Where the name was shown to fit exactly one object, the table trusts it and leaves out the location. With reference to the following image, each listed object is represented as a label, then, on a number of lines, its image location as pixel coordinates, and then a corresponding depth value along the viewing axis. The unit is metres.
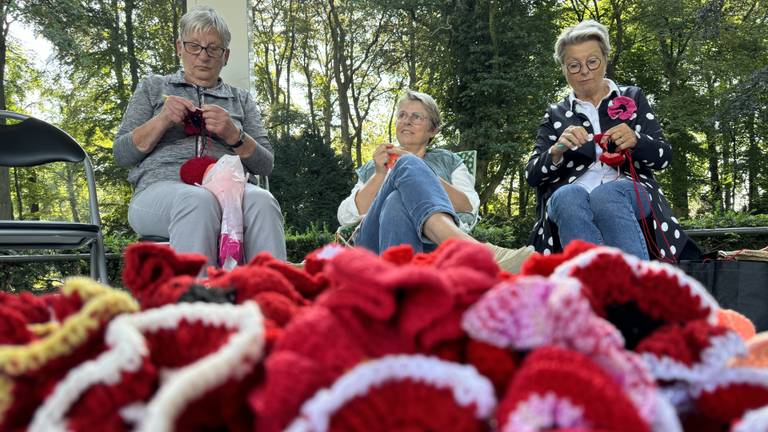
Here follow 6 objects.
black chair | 2.33
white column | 3.31
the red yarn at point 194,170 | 2.01
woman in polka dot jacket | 2.12
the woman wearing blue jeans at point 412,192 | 1.87
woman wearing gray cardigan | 1.90
